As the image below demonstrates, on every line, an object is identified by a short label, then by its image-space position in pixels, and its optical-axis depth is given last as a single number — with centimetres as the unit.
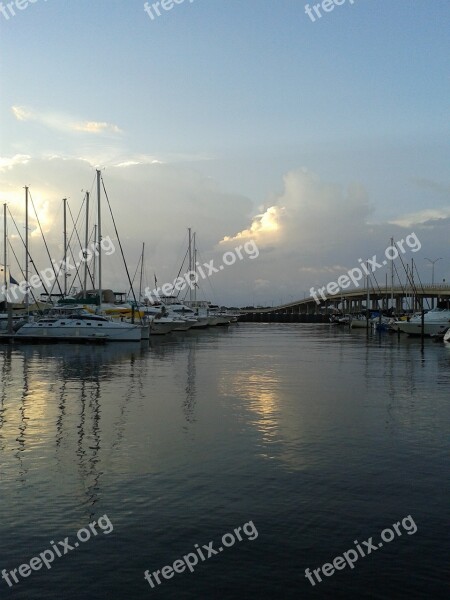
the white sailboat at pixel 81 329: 5709
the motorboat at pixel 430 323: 7719
